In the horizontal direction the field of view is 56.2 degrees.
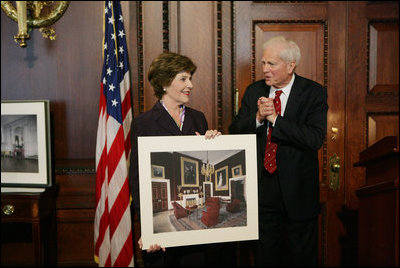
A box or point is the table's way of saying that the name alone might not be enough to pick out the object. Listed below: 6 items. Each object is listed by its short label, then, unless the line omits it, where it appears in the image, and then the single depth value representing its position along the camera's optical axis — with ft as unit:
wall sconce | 6.23
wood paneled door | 10.06
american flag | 8.91
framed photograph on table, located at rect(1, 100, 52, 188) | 9.53
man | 7.27
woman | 6.70
